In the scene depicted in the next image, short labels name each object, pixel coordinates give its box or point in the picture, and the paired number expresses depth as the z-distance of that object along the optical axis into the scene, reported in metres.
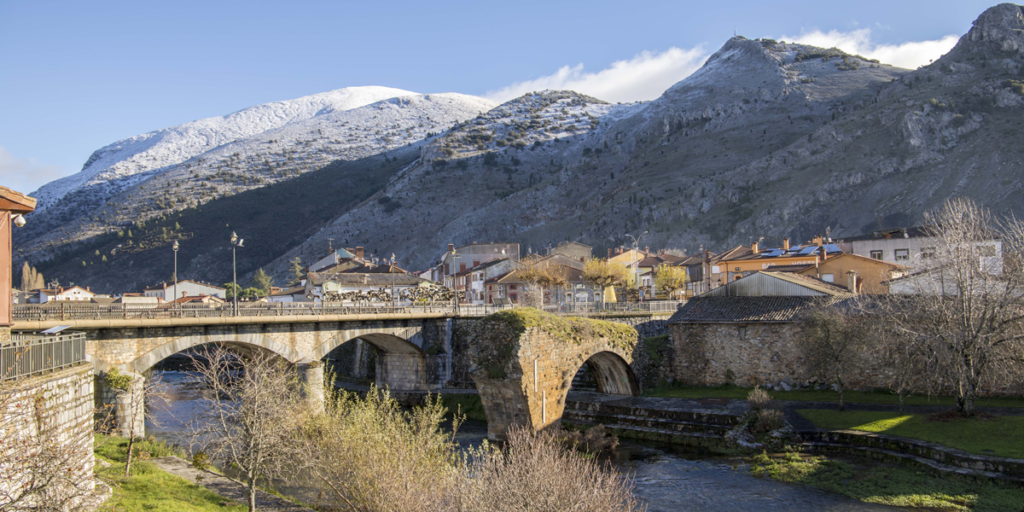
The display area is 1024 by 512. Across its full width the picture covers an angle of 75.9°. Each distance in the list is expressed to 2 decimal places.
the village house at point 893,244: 62.41
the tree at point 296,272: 108.97
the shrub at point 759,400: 31.81
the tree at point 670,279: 68.56
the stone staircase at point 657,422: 31.50
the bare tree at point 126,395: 27.61
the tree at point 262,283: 103.82
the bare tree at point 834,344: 33.00
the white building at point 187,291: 85.12
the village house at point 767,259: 67.69
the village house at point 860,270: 51.12
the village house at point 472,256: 90.75
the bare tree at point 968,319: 27.23
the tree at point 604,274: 65.50
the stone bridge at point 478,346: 28.81
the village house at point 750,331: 38.16
